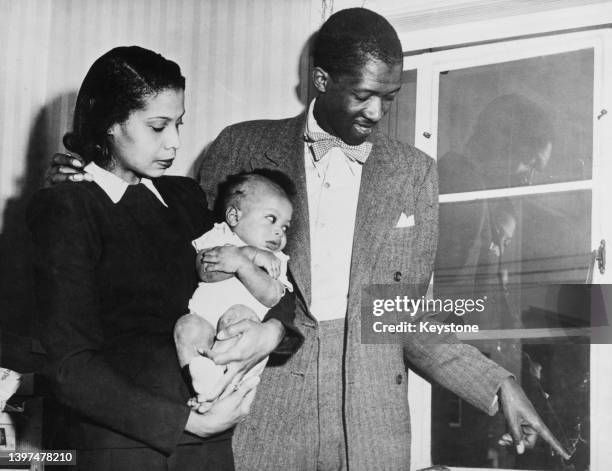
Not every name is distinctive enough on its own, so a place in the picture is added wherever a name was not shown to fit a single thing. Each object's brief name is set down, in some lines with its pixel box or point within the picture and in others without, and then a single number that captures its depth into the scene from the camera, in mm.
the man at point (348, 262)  1472
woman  1120
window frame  1671
